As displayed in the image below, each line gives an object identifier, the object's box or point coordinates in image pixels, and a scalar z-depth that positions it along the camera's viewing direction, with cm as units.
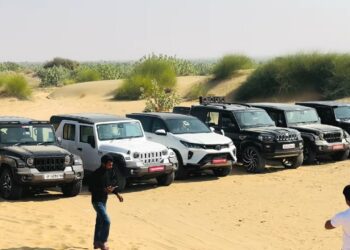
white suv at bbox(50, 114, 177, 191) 1345
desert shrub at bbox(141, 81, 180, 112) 3106
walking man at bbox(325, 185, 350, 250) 594
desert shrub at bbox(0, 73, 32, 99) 4077
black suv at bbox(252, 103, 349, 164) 1784
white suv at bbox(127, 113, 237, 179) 1494
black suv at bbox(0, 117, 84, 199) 1205
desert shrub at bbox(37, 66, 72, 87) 6531
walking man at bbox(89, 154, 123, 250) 845
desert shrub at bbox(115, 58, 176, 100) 4200
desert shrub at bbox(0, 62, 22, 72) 9790
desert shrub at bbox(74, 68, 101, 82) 5962
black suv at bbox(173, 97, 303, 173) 1633
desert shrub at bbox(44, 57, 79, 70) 10230
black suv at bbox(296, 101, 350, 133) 1981
